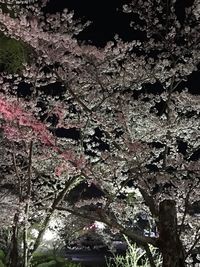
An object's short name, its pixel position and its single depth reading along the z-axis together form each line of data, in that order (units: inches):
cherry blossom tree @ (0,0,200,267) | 233.5
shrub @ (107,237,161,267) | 376.5
